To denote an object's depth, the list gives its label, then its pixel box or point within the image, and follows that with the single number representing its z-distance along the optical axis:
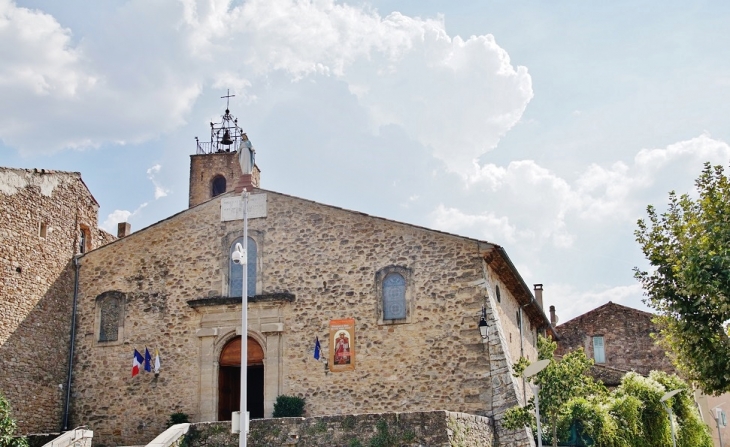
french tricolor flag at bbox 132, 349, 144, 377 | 23.83
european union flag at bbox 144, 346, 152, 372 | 23.94
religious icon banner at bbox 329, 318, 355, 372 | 22.61
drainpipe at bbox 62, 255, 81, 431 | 24.02
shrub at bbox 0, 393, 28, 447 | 19.80
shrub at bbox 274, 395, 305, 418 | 22.31
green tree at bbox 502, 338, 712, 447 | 19.08
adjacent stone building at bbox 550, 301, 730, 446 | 41.12
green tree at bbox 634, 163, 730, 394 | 15.27
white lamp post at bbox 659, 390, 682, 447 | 26.57
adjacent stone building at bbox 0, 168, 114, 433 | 22.16
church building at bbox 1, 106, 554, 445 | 21.91
